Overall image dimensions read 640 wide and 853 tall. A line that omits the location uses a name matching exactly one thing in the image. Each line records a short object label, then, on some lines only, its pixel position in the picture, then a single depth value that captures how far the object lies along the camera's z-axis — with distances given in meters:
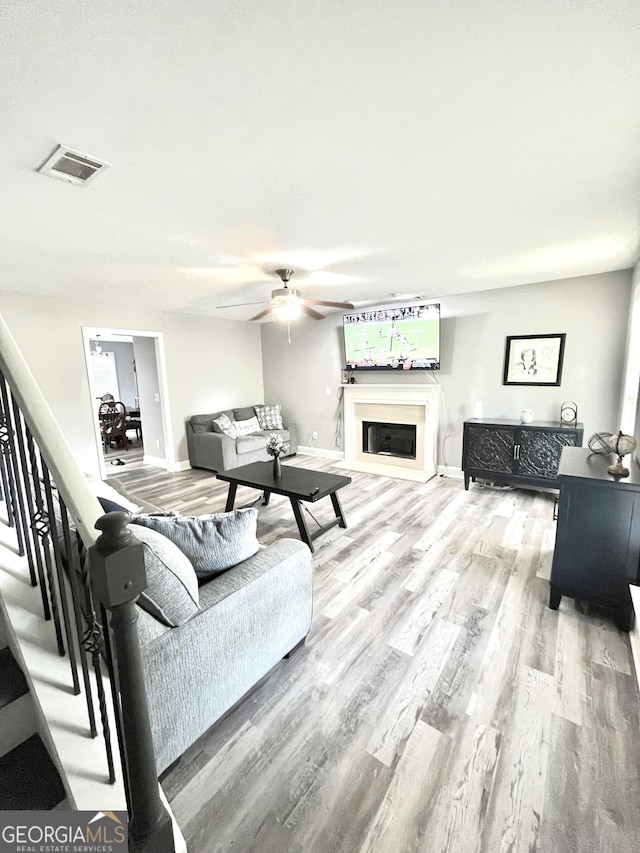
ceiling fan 3.45
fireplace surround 5.12
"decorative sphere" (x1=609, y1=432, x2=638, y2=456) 2.12
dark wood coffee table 3.03
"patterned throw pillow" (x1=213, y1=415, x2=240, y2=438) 5.62
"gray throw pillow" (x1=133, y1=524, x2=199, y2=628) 1.28
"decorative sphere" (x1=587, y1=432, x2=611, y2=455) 2.52
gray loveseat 5.35
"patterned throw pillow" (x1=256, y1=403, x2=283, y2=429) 6.41
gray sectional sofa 1.26
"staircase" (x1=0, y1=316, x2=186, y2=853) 0.71
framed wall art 4.23
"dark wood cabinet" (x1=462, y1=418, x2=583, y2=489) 3.91
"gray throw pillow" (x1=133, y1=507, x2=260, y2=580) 1.59
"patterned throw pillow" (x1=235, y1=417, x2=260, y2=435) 5.92
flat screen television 4.87
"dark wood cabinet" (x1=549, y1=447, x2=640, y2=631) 2.03
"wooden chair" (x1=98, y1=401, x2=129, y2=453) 7.21
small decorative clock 4.12
